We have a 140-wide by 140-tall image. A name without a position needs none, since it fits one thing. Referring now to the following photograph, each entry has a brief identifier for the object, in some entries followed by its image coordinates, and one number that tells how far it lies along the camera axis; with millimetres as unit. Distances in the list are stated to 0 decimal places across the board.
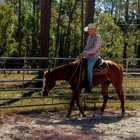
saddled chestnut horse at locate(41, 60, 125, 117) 7203
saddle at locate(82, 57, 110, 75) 7578
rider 7387
